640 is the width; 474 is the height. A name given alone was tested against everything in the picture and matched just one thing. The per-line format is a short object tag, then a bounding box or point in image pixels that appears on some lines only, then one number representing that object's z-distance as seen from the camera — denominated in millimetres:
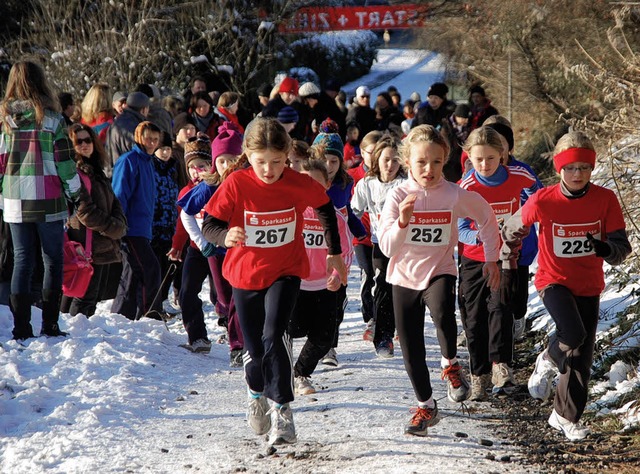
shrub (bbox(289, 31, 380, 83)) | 67068
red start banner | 63793
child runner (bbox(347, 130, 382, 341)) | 18013
